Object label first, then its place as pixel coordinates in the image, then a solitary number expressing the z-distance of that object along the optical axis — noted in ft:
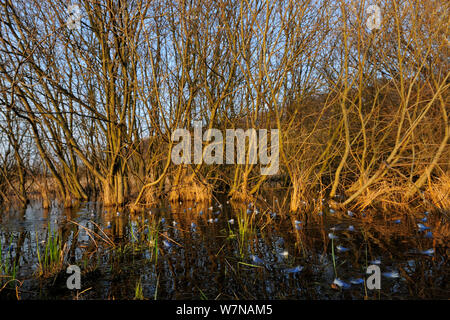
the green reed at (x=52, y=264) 8.73
